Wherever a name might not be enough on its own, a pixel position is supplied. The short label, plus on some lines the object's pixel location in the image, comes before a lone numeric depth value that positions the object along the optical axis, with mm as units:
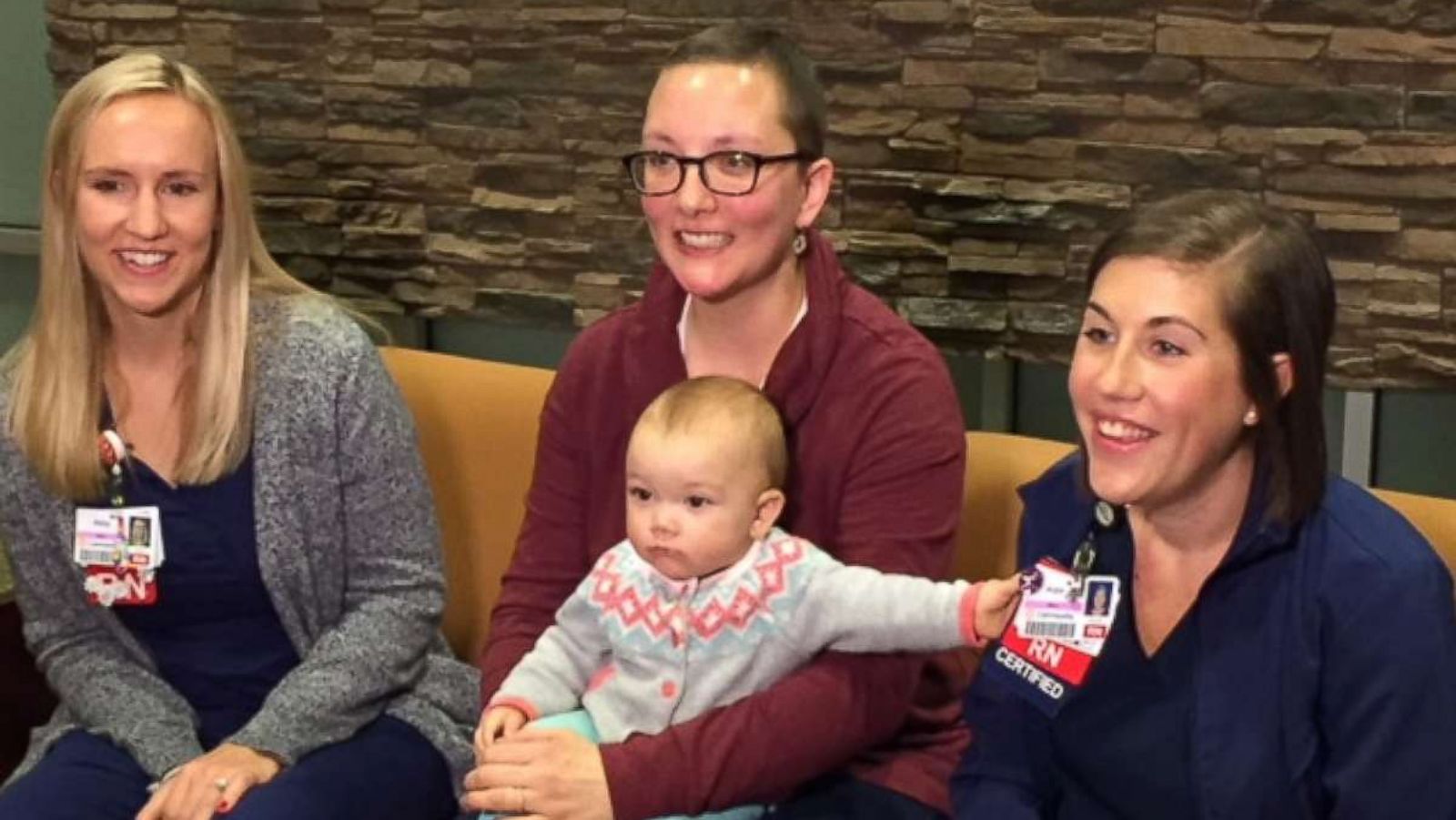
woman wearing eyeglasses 2244
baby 2215
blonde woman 2695
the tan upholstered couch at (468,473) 3178
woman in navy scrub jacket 1969
